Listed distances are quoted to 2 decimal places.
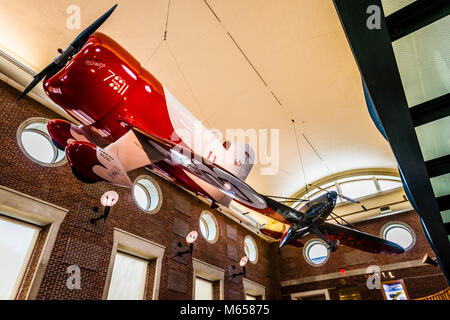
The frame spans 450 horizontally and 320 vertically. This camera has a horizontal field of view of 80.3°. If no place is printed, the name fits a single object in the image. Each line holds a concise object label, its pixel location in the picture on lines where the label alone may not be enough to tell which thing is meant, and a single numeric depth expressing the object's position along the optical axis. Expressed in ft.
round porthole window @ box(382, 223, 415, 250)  36.66
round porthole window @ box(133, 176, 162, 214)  27.02
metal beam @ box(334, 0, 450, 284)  4.04
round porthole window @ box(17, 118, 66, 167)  19.66
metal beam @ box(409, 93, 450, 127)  5.31
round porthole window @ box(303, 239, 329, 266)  42.11
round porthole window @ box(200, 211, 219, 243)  34.45
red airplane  10.78
